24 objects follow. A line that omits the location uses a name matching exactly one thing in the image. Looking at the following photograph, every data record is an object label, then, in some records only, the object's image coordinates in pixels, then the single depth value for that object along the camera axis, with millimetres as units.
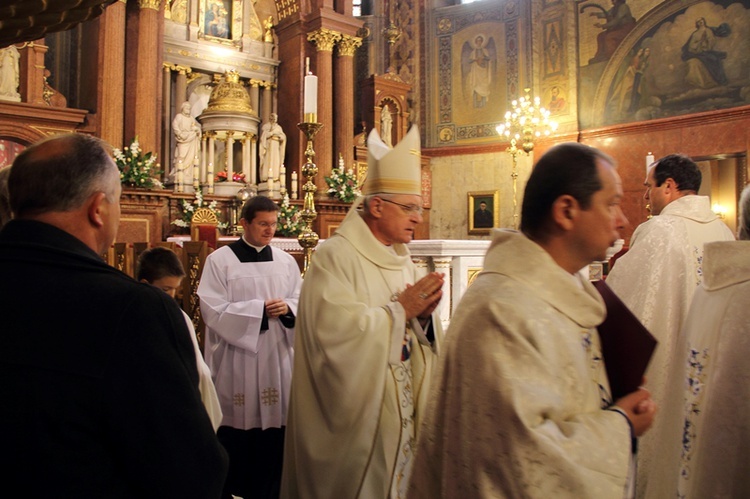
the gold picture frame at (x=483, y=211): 14648
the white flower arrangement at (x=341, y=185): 13289
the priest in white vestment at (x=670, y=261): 3627
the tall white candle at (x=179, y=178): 11680
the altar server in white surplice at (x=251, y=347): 4008
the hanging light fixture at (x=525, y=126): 11102
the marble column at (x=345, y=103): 14086
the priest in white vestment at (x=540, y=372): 1396
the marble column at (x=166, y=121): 12773
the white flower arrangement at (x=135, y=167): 10227
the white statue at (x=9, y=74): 10336
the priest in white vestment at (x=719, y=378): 2236
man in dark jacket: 1261
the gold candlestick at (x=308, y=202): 4648
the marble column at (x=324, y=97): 13656
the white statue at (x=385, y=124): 14977
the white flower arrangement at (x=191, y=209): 10898
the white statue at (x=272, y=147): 13095
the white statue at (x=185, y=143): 11867
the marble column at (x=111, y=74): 10883
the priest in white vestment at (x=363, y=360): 2629
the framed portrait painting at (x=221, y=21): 13656
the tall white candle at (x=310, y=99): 4520
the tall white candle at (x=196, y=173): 11805
